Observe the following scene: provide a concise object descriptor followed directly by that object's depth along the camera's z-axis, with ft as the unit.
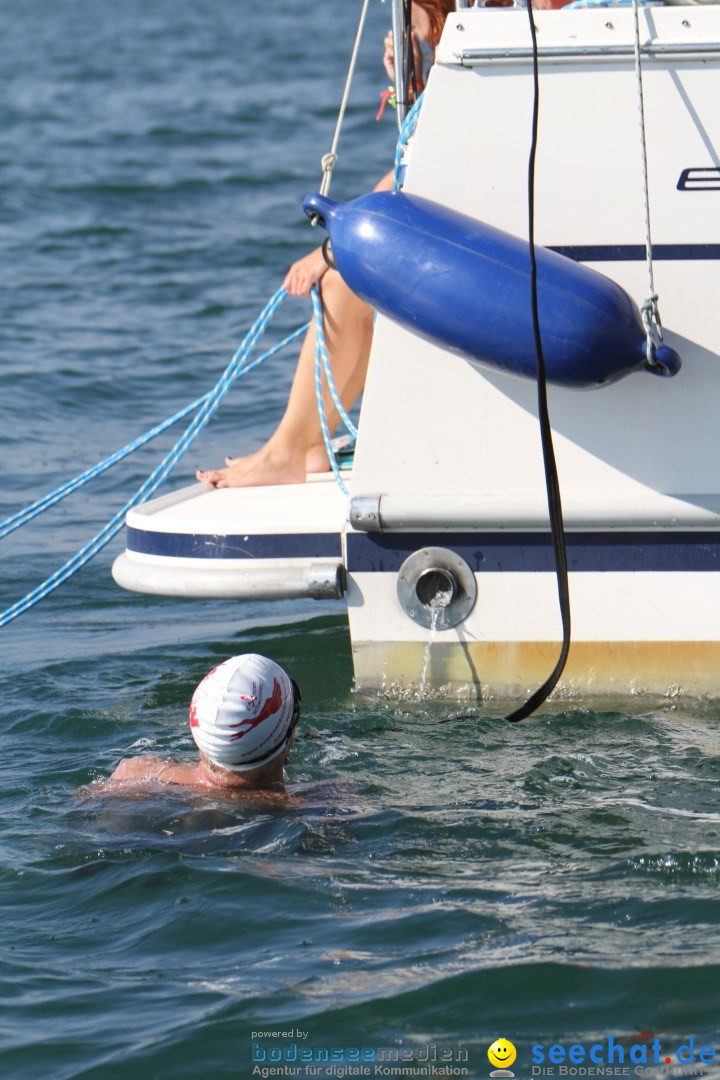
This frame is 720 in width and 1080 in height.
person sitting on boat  33.40
